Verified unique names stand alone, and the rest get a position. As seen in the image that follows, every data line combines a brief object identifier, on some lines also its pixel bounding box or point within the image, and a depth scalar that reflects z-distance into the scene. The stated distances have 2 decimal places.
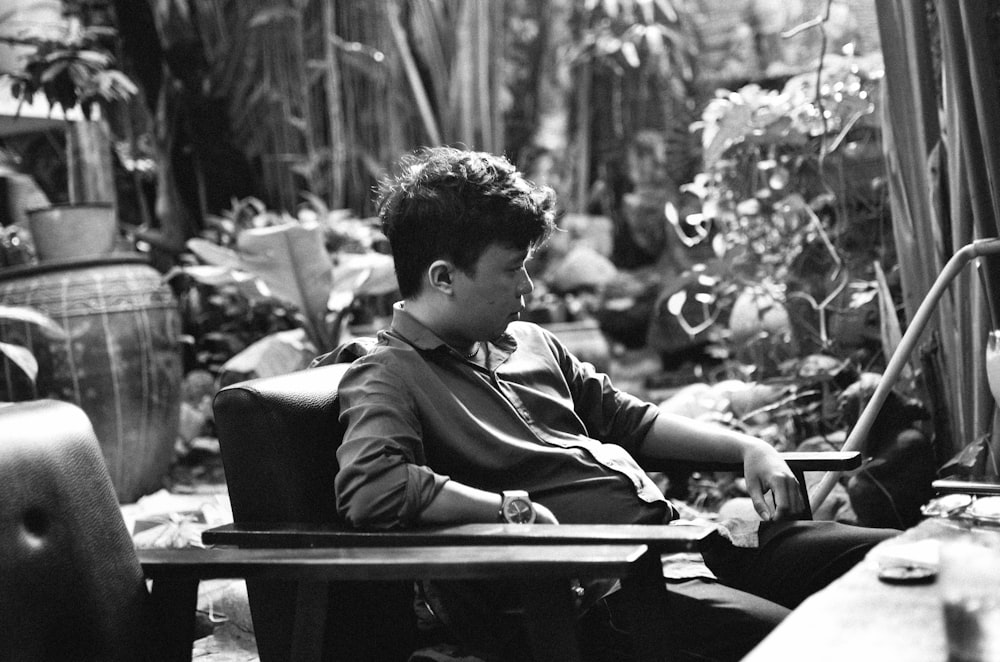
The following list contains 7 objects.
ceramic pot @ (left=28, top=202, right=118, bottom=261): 4.66
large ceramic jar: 4.58
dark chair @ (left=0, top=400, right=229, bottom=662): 1.54
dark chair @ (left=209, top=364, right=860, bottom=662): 1.76
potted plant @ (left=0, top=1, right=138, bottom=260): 4.66
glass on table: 1.00
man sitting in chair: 1.70
